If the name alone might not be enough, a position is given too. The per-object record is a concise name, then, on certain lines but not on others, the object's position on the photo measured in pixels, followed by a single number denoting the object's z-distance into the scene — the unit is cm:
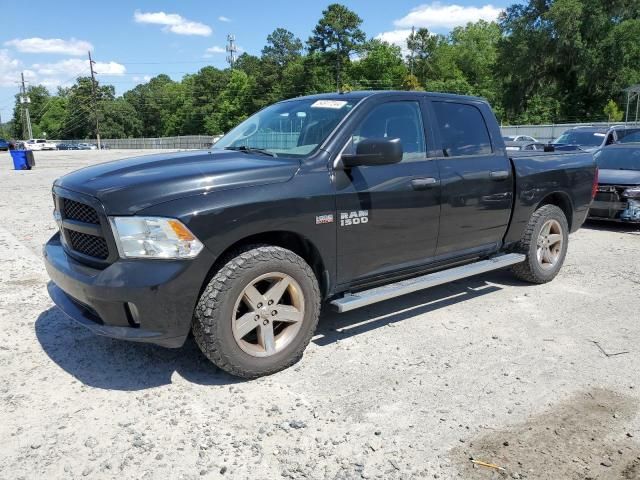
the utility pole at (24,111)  9872
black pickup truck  320
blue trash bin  2386
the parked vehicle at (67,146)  7849
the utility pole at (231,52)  10370
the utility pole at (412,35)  8050
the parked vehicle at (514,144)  1624
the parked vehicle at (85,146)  7750
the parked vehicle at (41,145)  7331
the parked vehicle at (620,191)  912
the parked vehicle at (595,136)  1435
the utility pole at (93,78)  7852
